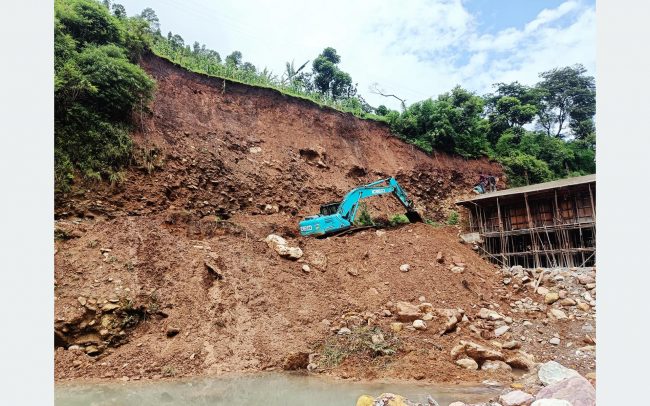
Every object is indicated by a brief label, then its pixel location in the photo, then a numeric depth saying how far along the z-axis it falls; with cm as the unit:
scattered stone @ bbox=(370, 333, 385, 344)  954
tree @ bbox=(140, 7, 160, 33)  2663
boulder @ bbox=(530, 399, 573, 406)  504
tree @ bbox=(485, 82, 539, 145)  2661
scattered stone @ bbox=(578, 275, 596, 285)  1251
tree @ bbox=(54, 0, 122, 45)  1291
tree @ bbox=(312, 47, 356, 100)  2723
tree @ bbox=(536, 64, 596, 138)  3184
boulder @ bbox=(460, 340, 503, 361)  905
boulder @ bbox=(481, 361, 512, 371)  882
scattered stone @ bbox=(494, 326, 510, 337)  1057
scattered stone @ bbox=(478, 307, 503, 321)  1126
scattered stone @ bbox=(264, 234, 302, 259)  1263
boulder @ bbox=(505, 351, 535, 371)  917
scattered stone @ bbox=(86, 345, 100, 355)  891
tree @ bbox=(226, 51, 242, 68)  3016
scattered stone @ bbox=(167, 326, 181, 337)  957
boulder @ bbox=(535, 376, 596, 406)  540
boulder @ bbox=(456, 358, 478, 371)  878
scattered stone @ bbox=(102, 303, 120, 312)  932
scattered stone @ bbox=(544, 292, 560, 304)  1227
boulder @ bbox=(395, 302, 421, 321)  1052
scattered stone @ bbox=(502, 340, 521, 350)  985
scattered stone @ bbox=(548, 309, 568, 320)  1144
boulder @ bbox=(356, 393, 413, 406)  593
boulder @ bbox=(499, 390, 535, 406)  614
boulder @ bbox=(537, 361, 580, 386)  783
